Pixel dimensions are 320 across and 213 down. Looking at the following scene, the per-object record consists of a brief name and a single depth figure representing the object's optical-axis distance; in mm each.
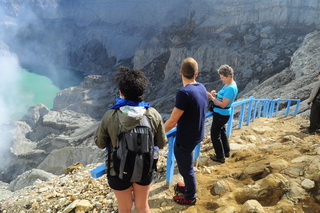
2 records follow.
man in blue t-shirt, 2510
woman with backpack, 2074
